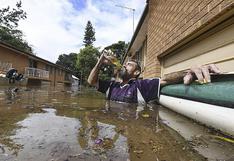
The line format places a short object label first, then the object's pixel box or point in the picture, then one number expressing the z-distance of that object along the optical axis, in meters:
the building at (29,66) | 14.28
